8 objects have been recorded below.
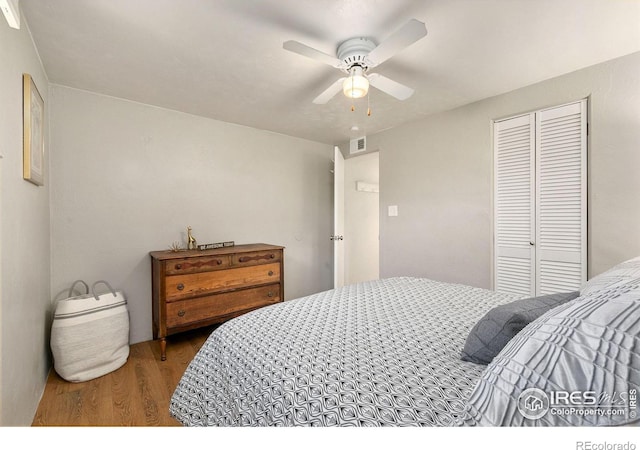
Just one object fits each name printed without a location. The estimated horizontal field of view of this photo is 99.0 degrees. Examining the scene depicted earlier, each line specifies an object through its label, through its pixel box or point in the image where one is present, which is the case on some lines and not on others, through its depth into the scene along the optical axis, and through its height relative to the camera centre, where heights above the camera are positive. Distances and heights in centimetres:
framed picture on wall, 146 +51
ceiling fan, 131 +89
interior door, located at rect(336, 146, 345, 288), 336 +0
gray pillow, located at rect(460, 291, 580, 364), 84 -34
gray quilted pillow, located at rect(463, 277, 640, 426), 50 -31
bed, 54 -47
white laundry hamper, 189 -85
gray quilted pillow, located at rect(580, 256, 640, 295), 94 -21
